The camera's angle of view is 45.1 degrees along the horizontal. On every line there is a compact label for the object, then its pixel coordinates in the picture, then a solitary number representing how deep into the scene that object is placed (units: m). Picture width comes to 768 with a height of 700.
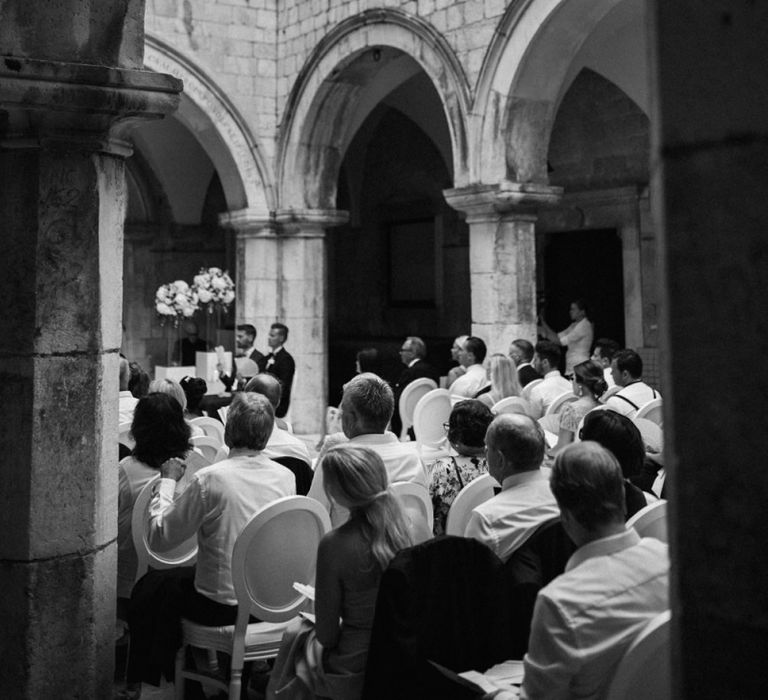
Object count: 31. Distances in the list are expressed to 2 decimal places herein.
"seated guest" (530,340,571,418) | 5.81
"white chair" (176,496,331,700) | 2.84
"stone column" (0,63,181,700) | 2.71
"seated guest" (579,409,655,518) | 3.01
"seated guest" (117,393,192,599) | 3.46
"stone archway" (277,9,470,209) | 8.23
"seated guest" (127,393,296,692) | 3.03
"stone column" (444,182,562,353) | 7.93
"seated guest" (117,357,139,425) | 4.96
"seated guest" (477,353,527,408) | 5.65
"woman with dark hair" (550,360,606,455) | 4.57
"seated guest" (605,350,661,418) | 5.09
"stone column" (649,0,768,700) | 1.26
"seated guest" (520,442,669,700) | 1.89
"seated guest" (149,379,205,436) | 4.59
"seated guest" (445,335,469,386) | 7.16
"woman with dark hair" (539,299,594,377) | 9.48
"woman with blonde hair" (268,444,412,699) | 2.38
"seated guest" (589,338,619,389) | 6.81
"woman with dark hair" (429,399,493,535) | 3.46
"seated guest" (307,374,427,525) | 3.63
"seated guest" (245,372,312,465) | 4.19
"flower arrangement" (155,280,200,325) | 9.43
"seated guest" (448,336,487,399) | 6.66
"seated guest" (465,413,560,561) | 2.51
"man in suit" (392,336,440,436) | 7.64
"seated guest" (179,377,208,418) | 5.83
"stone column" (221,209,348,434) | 10.56
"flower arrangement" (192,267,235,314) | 9.64
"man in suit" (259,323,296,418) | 8.10
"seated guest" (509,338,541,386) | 6.96
